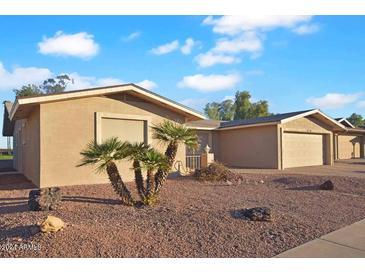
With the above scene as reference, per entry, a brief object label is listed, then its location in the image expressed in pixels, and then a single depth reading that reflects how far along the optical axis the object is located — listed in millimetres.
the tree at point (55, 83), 60959
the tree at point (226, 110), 69125
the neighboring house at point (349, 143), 29734
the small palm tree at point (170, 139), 8086
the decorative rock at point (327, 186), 10758
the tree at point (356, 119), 59750
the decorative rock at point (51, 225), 5000
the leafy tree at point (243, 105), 52125
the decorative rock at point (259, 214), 6332
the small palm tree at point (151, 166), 7582
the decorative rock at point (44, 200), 6957
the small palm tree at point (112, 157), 7355
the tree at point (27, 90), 51247
